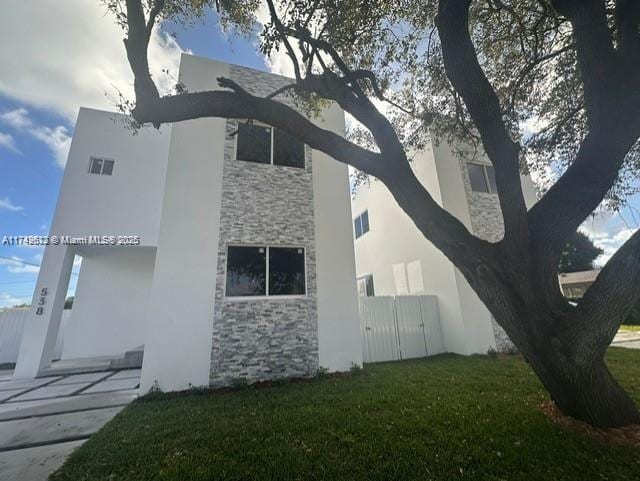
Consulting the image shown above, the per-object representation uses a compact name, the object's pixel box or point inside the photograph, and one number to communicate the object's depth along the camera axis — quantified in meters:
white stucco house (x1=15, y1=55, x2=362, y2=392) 5.76
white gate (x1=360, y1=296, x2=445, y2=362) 8.15
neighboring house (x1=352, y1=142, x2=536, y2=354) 8.12
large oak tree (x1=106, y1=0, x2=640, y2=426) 3.08
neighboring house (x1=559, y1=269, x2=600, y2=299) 17.34
